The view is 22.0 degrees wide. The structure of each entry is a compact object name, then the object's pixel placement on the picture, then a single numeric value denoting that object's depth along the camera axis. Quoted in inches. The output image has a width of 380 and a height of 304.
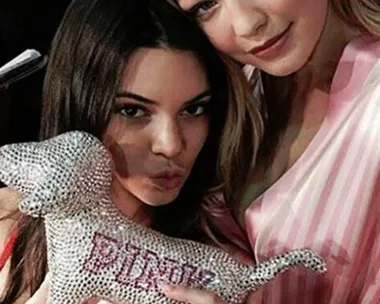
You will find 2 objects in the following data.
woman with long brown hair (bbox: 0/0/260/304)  28.9
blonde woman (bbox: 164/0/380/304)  29.5
